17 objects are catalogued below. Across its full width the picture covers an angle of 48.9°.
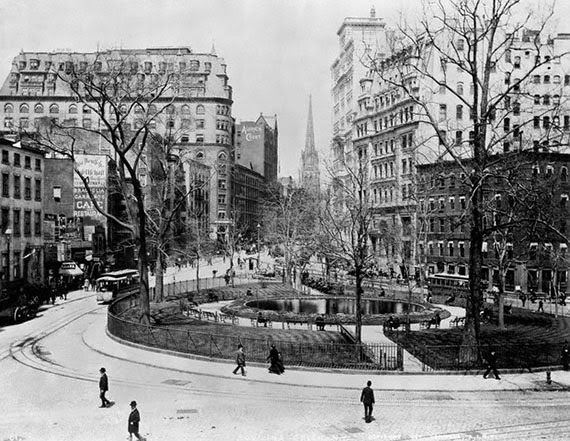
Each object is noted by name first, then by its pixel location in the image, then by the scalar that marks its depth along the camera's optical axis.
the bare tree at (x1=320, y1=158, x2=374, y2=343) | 28.05
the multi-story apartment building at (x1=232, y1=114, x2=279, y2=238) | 154.25
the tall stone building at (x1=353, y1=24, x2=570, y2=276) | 74.94
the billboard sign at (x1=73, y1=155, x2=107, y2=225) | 71.25
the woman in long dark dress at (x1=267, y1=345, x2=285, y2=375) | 24.72
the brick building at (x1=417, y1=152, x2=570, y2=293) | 59.69
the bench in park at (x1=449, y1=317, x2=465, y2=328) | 37.88
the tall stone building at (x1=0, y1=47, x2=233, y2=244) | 123.75
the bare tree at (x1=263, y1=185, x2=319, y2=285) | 62.12
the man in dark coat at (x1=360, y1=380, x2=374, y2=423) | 18.75
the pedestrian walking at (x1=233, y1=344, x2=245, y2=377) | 24.62
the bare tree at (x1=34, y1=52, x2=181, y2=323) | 32.31
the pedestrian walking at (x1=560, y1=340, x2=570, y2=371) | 26.52
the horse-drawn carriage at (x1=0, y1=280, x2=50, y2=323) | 38.69
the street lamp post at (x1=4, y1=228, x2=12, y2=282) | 49.03
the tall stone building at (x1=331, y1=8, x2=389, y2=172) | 105.69
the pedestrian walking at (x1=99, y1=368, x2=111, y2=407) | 20.08
